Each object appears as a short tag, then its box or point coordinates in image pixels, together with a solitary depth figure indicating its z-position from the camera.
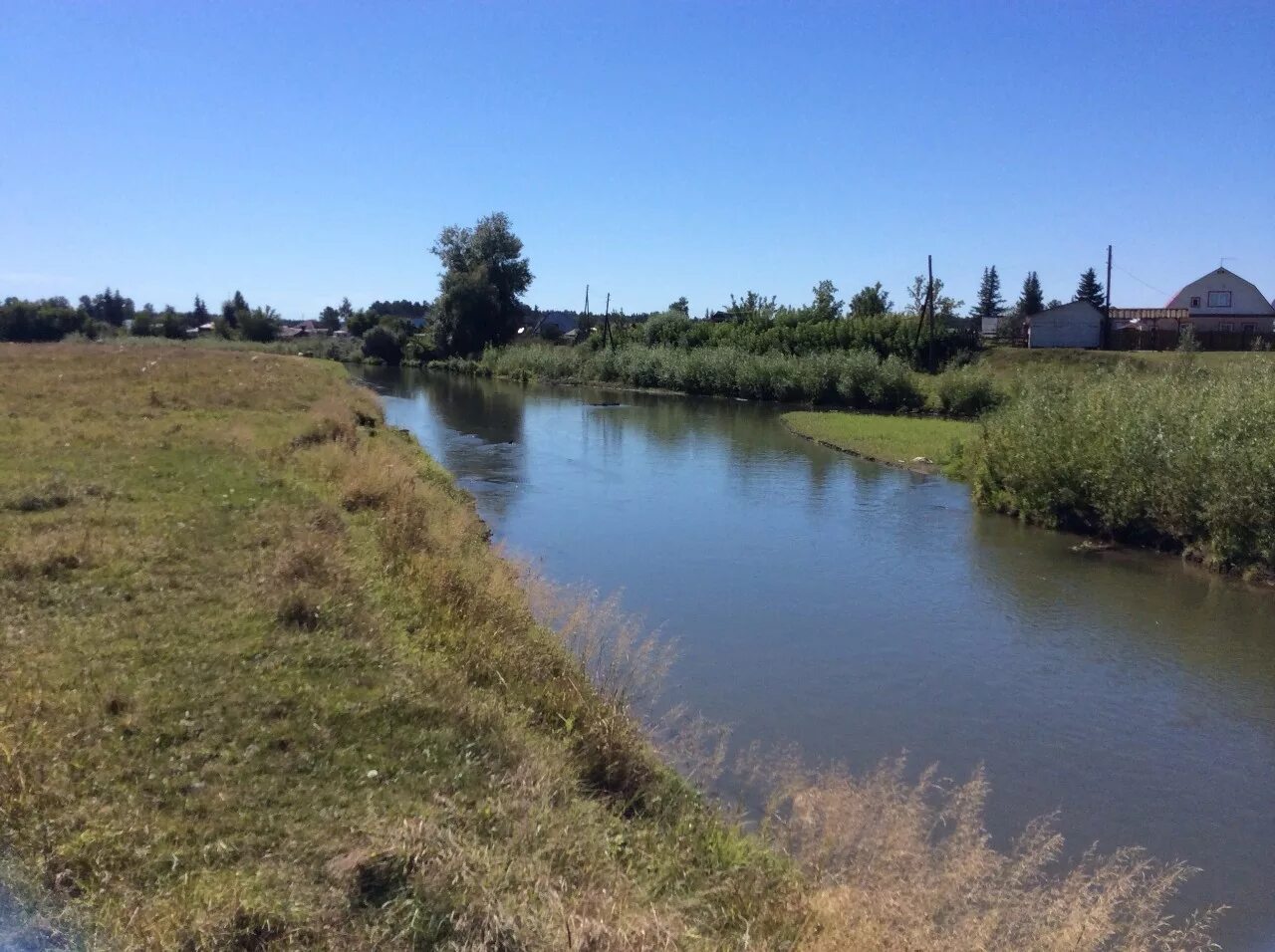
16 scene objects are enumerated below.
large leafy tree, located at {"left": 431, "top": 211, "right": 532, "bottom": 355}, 81.50
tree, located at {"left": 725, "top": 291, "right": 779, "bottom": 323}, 71.81
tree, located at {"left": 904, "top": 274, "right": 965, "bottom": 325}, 56.84
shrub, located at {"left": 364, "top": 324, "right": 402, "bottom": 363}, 91.69
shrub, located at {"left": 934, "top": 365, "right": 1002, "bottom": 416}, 43.41
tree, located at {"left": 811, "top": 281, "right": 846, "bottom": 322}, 68.81
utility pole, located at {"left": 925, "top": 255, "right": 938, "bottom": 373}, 52.34
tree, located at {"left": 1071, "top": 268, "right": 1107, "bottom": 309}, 87.81
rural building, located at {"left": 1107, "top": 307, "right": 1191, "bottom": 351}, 53.47
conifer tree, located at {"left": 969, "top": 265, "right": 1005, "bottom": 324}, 105.81
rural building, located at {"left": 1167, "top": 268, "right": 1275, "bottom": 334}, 63.16
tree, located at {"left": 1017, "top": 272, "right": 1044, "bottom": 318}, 83.62
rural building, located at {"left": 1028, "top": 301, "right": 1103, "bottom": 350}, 56.53
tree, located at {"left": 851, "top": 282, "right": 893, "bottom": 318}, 68.06
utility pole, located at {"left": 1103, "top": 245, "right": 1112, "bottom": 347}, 54.97
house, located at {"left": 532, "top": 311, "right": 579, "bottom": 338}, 100.28
